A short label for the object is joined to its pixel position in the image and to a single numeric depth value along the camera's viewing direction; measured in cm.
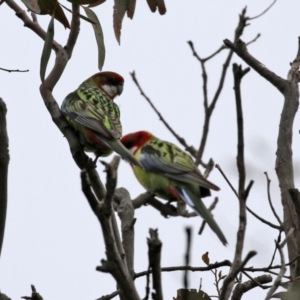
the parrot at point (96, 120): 931
